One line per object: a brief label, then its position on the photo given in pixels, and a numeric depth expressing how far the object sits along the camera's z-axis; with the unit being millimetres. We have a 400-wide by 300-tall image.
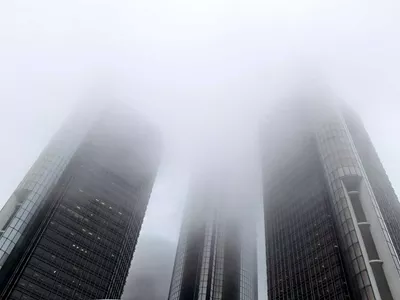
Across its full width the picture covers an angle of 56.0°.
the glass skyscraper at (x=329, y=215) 101938
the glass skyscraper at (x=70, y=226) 136425
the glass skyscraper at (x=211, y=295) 196750
